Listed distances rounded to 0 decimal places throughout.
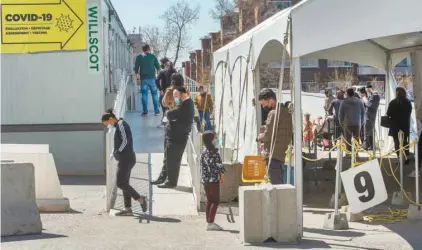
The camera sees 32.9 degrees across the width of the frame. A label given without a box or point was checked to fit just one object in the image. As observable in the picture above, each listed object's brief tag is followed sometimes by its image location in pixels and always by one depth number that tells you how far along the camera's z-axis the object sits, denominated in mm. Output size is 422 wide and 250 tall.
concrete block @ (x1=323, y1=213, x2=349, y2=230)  9805
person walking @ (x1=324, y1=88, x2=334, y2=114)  21844
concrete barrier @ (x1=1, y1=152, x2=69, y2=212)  11531
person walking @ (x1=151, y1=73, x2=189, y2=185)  12711
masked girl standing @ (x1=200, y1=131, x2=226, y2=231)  9758
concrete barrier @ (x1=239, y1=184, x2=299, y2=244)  8781
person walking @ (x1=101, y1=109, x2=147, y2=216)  11086
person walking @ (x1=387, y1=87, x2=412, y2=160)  15594
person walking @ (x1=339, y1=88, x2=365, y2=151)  16266
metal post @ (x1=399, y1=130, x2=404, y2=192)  10872
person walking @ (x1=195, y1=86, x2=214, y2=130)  19656
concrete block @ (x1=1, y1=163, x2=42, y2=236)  9301
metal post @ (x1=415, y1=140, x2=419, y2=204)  10209
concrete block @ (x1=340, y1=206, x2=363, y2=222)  10438
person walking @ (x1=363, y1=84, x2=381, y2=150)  18594
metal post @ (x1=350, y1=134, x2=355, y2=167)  10302
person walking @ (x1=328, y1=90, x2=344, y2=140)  17558
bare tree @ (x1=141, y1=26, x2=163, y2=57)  67056
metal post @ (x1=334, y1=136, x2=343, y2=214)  9844
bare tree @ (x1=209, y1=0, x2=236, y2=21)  69312
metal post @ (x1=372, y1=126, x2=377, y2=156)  17306
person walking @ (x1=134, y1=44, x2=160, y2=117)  19408
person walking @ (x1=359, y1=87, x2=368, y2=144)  19031
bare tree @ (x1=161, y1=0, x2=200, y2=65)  67125
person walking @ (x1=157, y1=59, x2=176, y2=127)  17734
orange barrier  9711
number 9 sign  9414
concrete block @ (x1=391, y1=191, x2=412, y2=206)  11734
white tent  8633
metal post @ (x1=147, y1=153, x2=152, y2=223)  11427
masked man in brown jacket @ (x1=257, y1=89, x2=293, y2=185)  9984
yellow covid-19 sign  16359
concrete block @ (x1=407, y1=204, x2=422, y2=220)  10281
